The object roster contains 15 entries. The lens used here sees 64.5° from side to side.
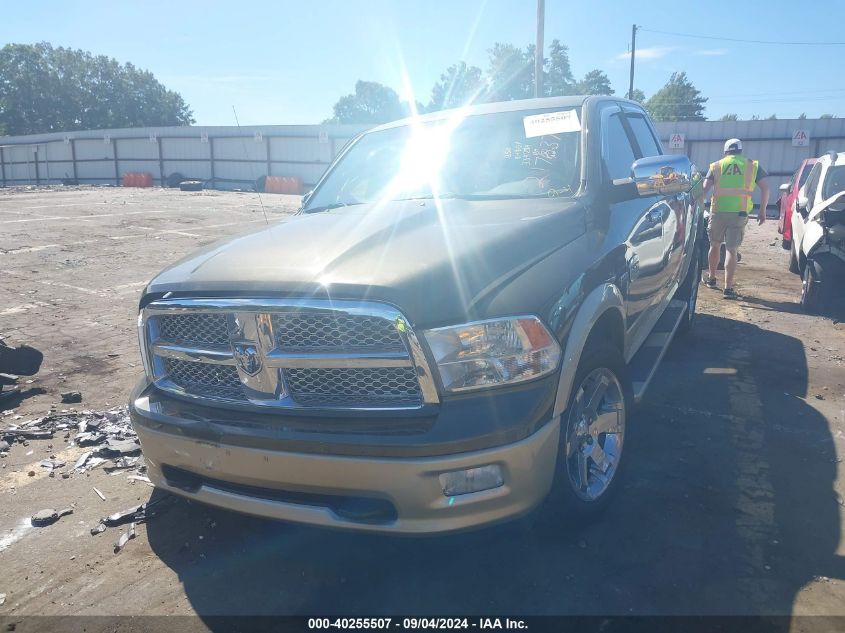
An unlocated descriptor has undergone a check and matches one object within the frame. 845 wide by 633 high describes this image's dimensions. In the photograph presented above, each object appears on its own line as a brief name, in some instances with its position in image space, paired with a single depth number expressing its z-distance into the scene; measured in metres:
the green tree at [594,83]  82.06
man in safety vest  8.39
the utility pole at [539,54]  18.95
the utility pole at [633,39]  49.72
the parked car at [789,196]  11.14
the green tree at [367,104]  89.00
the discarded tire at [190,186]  31.89
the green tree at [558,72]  75.94
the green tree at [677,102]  88.75
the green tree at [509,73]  61.91
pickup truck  2.37
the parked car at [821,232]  7.16
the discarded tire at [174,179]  38.78
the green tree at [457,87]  69.62
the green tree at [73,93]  78.00
